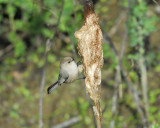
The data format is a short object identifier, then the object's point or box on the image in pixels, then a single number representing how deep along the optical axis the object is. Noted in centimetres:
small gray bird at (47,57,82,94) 535
